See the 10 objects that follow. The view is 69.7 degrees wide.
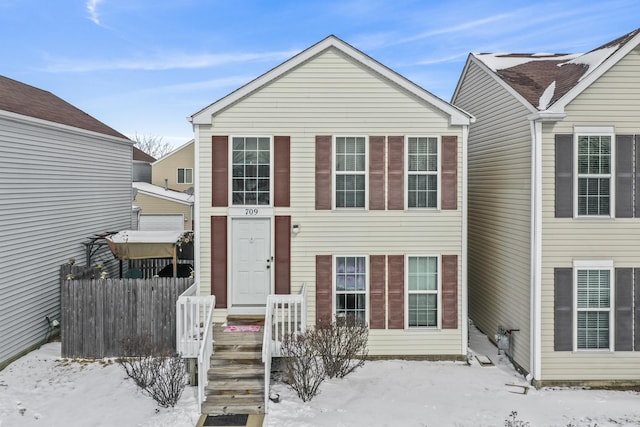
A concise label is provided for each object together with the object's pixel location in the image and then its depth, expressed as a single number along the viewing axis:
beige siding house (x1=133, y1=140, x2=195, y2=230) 18.41
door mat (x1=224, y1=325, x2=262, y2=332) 9.83
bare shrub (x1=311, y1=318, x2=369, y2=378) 9.18
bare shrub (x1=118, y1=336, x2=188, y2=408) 8.21
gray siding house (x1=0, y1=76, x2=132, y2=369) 10.22
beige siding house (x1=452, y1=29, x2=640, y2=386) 9.41
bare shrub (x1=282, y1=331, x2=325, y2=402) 8.47
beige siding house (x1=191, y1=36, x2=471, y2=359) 10.57
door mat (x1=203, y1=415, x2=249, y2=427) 7.63
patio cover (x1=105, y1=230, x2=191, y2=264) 11.91
